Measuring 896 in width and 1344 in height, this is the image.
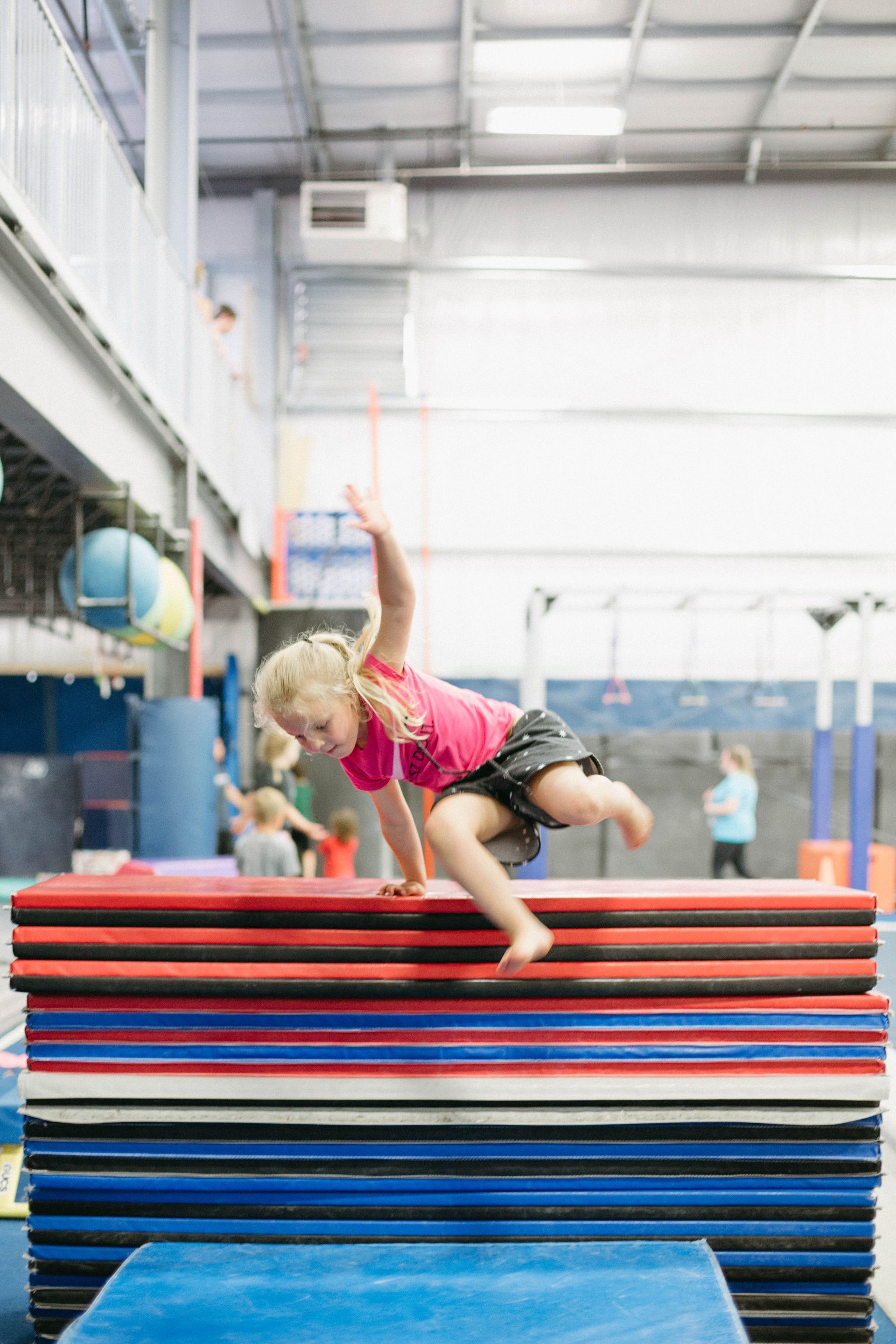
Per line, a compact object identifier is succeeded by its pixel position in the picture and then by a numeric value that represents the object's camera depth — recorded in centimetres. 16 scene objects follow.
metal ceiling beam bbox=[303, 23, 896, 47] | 806
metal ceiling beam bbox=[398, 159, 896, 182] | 973
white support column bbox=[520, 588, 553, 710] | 557
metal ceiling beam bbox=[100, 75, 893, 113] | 881
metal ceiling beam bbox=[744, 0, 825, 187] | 783
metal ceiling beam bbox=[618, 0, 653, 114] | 769
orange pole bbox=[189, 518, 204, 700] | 592
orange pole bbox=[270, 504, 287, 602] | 935
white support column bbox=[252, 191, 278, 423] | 997
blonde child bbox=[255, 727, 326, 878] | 511
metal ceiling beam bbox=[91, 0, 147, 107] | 716
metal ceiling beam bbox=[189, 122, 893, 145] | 941
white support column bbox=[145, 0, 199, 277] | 623
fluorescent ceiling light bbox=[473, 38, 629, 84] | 827
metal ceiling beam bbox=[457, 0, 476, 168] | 783
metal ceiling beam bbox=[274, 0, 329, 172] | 774
